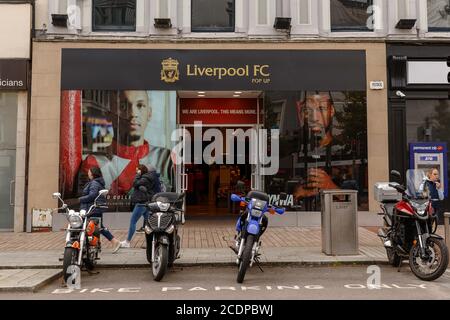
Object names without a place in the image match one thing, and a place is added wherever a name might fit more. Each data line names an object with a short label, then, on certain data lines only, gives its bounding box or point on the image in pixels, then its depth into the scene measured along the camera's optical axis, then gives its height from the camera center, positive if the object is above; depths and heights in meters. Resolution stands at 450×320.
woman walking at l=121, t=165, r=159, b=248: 9.75 -0.27
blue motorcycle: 6.99 -0.70
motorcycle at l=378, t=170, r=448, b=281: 7.05 -0.85
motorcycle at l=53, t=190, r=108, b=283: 6.87 -0.93
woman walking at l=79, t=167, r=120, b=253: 8.52 -0.20
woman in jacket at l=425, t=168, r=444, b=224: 9.75 -0.13
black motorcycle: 7.10 -0.78
